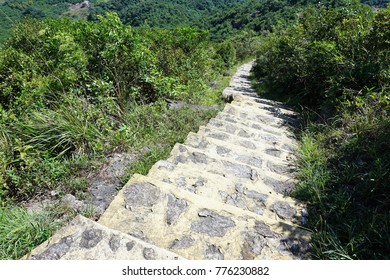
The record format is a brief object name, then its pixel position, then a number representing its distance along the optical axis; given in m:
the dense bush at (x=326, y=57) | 4.48
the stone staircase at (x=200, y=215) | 1.77
